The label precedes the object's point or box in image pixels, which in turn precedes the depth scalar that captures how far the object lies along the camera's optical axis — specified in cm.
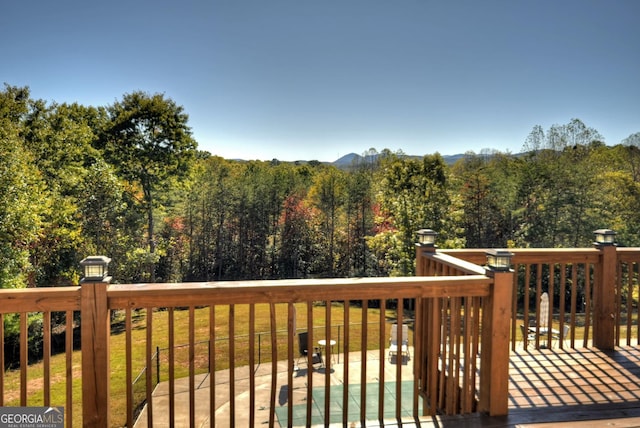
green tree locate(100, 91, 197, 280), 1866
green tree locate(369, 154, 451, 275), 1642
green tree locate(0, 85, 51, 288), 1050
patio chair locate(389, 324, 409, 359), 994
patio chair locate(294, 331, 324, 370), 991
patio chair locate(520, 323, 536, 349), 366
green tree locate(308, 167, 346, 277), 2605
